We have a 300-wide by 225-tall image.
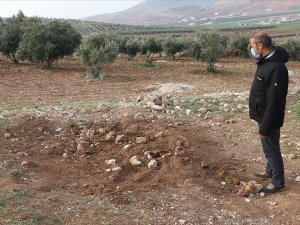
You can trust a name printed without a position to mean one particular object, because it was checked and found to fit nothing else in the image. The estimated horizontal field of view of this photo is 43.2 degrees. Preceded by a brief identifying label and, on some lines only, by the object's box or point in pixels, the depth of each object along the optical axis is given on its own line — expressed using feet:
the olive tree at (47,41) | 84.89
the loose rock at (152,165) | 21.62
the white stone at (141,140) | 24.87
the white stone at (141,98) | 37.78
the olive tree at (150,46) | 137.65
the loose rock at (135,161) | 22.02
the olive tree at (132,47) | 134.22
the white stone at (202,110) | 33.71
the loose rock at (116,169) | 21.29
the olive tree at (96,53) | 76.88
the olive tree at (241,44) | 150.67
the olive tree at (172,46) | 139.85
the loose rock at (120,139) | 25.52
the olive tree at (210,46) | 93.30
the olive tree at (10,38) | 93.93
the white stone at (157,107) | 33.52
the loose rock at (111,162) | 22.38
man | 17.21
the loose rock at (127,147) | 24.14
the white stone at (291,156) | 22.96
